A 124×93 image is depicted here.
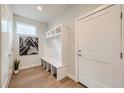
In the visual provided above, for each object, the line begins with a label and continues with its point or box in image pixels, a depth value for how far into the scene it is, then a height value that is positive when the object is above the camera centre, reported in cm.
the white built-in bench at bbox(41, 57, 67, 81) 249 -92
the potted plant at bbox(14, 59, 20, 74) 303 -90
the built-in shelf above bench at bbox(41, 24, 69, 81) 258 -29
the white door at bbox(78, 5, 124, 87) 141 -11
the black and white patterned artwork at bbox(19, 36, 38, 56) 358 +1
